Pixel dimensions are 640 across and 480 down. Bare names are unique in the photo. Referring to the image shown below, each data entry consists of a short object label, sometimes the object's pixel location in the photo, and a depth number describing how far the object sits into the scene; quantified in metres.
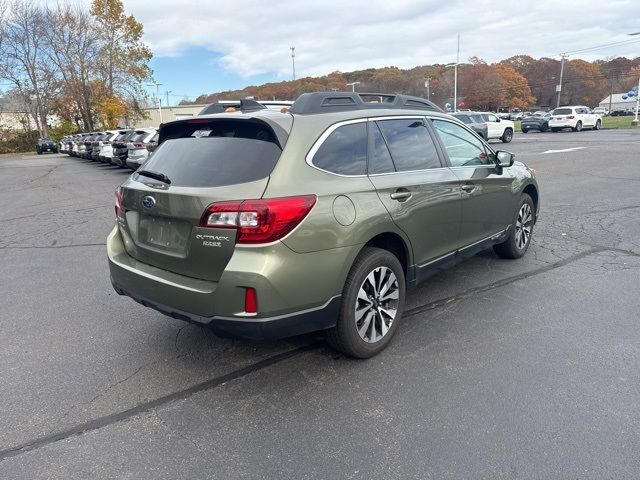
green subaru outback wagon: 2.71
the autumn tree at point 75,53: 45.00
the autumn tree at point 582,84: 107.50
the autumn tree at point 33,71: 45.41
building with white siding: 109.97
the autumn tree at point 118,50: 44.38
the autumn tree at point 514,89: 103.17
